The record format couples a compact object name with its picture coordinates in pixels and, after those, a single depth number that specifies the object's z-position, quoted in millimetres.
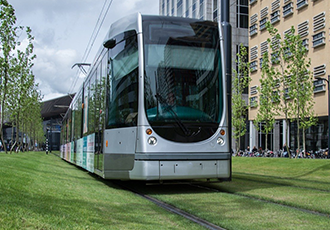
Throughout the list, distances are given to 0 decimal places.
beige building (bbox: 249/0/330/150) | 33812
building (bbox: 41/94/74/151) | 98719
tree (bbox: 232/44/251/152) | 33081
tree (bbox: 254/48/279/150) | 25031
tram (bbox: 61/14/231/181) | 8961
